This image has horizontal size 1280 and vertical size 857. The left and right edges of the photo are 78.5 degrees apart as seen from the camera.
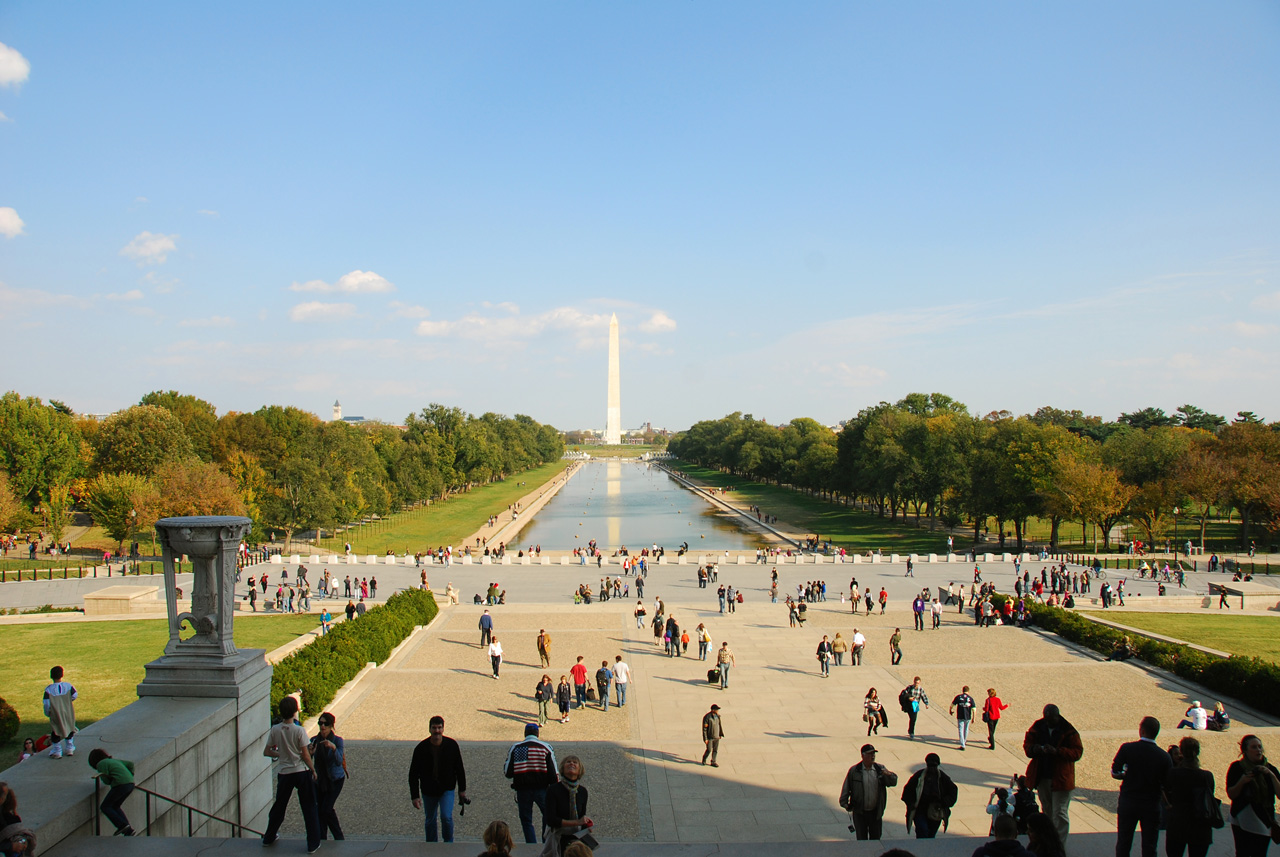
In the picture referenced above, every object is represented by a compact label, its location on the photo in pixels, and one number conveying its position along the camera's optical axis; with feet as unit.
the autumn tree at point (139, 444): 181.47
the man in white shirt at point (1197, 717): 49.90
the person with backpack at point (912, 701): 50.58
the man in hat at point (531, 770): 26.37
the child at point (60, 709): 32.40
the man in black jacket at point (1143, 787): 22.88
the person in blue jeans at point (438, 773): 26.48
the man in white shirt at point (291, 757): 24.43
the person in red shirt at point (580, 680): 57.93
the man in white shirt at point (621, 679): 59.16
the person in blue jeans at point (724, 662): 63.11
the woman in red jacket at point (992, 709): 47.80
